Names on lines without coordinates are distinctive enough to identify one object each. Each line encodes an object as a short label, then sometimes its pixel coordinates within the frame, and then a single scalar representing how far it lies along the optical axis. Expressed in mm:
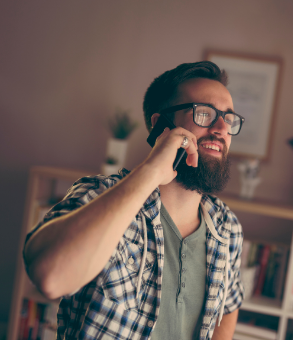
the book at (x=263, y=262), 1879
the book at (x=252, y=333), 1816
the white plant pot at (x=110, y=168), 1981
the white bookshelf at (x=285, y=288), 1718
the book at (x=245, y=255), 1861
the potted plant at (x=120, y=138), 2049
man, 673
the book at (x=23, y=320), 2018
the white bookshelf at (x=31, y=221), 1921
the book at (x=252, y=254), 1873
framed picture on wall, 2113
